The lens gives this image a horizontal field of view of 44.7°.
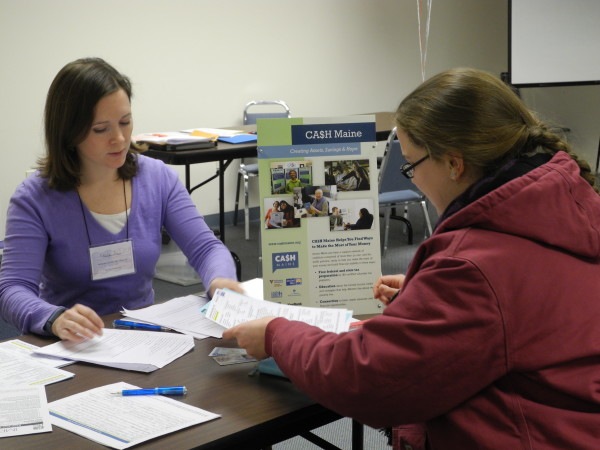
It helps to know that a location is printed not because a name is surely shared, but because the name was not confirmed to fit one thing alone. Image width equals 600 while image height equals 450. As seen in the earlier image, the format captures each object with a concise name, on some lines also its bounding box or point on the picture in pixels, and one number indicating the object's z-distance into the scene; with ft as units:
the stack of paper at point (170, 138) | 12.69
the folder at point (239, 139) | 13.48
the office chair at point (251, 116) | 18.08
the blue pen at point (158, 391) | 4.31
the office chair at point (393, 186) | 13.99
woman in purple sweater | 6.21
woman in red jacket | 3.46
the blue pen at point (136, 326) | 5.46
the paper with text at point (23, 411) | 3.94
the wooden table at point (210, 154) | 12.53
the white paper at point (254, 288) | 6.23
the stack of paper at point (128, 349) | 4.78
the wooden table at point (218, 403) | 3.81
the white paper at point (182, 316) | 5.42
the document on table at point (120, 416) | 3.83
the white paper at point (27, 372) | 4.56
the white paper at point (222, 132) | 14.15
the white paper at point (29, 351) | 4.86
